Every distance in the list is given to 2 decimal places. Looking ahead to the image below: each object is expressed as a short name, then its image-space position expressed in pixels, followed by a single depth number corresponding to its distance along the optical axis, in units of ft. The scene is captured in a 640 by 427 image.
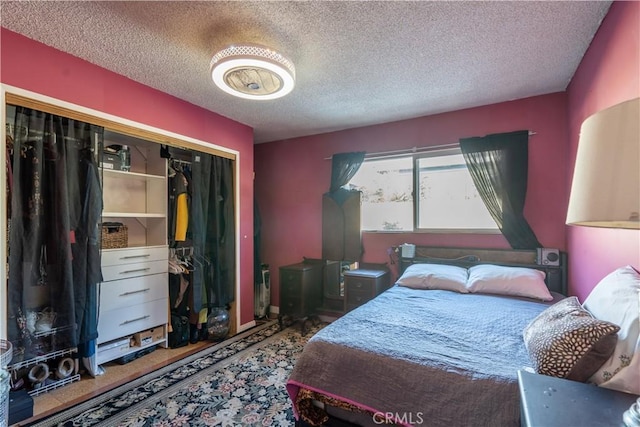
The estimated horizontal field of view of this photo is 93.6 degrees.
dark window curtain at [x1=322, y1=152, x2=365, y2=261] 12.37
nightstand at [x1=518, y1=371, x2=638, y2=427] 2.74
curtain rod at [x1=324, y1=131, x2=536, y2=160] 10.75
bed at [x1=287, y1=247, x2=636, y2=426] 4.10
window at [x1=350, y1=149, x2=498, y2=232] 10.66
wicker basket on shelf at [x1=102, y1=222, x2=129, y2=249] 9.05
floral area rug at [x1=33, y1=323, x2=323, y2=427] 6.31
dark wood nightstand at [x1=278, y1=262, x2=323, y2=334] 11.55
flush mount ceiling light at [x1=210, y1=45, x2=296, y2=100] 5.94
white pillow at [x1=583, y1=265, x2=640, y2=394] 3.27
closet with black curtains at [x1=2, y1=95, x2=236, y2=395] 6.49
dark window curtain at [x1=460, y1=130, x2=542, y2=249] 9.54
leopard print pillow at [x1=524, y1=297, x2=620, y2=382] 3.58
